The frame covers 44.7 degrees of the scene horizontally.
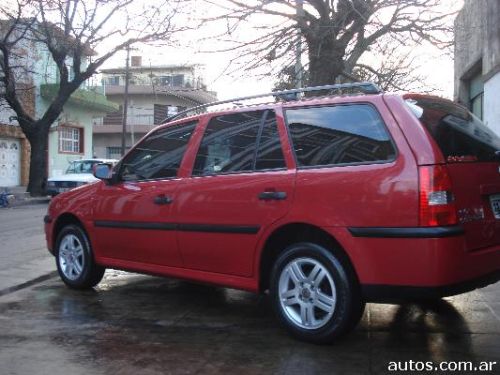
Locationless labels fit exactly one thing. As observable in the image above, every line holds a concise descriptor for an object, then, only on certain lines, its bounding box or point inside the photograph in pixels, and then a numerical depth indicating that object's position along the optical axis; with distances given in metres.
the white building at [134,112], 50.16
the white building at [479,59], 12.16
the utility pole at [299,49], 12.41
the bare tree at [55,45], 20.73
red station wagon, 4.00
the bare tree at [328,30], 11.98
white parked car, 19.89
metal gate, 28.59
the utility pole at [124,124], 37.53
